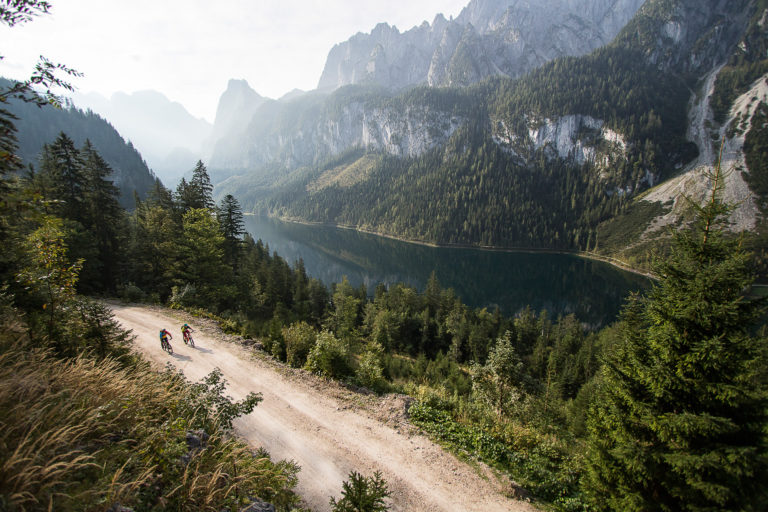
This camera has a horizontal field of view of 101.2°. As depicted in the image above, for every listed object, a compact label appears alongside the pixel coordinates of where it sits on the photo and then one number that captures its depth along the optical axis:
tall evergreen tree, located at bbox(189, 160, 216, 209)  34.47
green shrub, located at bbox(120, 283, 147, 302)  26.20
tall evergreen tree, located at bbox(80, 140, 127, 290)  30.70
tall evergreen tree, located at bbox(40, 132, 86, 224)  28.88
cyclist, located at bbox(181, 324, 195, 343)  17.23
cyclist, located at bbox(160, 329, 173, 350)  16.14
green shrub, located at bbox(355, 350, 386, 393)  14.20
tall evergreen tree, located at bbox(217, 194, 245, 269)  36.97
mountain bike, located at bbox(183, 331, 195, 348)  17.26
